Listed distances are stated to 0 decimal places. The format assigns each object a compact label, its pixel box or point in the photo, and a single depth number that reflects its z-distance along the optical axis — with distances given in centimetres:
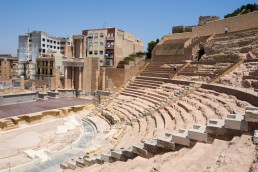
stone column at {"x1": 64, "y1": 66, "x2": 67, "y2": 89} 3238
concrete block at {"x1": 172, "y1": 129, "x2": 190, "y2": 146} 555
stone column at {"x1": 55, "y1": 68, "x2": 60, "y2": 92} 3001
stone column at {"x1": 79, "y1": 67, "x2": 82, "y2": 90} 3184
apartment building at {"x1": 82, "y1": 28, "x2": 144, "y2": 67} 3981
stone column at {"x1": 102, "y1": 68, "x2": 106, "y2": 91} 3029
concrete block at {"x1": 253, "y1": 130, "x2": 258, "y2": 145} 452
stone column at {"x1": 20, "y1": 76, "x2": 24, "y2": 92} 3048
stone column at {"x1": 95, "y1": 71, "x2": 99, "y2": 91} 3080
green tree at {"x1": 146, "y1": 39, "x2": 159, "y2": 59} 3986
